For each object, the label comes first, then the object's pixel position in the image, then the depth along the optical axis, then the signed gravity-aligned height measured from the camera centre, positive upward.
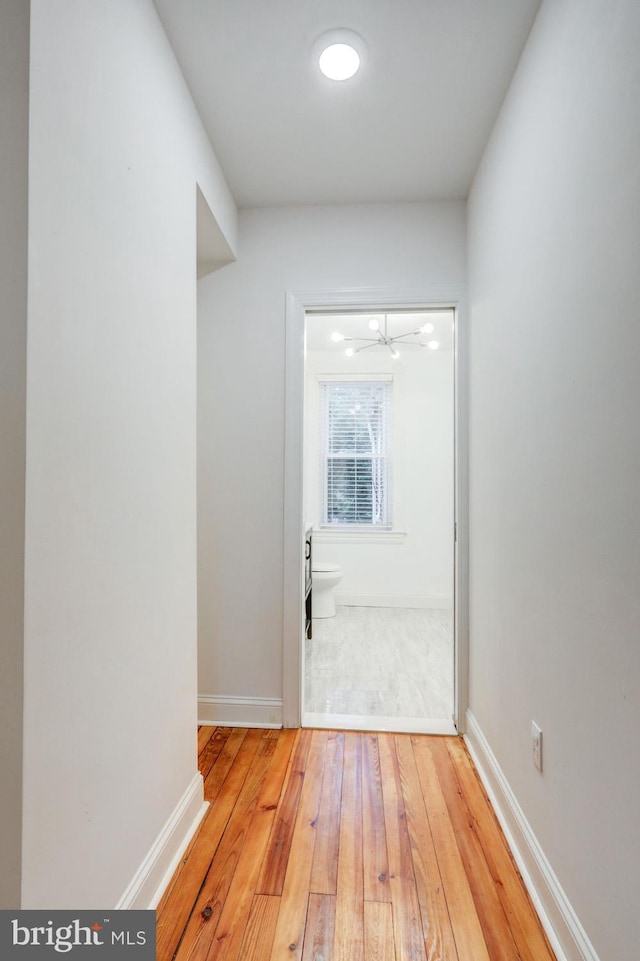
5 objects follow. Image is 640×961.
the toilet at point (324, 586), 4.36 -0.89
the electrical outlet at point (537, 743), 1.48 -0.77
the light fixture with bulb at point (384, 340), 4.05 +1.30
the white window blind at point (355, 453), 5.07 +0.31
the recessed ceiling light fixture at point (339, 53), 1.63 +1.44
